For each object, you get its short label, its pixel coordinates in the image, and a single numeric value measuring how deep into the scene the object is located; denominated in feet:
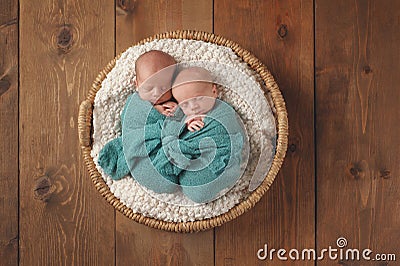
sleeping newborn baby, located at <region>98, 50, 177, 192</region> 3.86
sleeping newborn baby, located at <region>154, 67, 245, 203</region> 3.77
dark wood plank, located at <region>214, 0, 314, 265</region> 4.42
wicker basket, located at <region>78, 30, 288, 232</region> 3.92
